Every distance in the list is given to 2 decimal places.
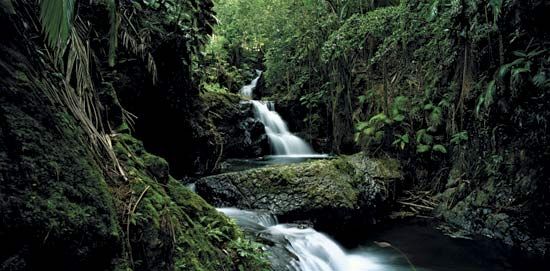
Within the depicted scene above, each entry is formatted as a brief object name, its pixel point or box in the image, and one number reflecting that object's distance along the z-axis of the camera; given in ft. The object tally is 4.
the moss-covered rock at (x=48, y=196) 4.60
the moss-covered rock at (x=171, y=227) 7.16
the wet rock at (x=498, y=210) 18.52
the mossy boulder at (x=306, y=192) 21.04
